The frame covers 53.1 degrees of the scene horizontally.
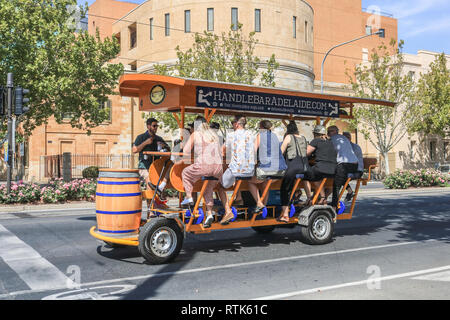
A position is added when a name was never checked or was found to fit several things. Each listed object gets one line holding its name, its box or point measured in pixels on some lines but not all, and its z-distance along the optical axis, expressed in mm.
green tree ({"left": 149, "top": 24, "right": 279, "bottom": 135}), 23469
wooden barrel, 6930
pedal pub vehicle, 6941
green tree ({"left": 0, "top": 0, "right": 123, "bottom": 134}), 17641
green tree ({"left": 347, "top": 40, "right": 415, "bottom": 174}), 31922
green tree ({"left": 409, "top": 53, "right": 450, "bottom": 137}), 36969
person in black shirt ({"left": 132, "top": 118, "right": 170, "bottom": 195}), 8422
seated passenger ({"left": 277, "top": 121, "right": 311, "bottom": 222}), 8484
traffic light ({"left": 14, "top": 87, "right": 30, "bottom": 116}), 15586
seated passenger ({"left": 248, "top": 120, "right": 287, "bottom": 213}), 8156
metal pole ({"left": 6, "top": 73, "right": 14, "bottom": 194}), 15281
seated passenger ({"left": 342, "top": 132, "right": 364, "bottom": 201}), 9711
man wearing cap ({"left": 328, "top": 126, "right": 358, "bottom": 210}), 9211
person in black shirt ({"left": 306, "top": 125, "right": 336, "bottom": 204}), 8891
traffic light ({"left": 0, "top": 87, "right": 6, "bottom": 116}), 15130
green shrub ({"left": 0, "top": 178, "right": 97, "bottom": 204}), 15883
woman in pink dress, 7375
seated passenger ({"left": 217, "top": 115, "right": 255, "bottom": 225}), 7793
